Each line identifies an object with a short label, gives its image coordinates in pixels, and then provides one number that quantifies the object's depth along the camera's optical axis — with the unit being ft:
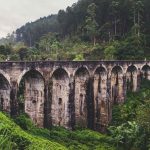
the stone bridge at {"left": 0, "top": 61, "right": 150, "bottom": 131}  102.06
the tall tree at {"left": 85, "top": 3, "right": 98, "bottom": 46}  252.67
